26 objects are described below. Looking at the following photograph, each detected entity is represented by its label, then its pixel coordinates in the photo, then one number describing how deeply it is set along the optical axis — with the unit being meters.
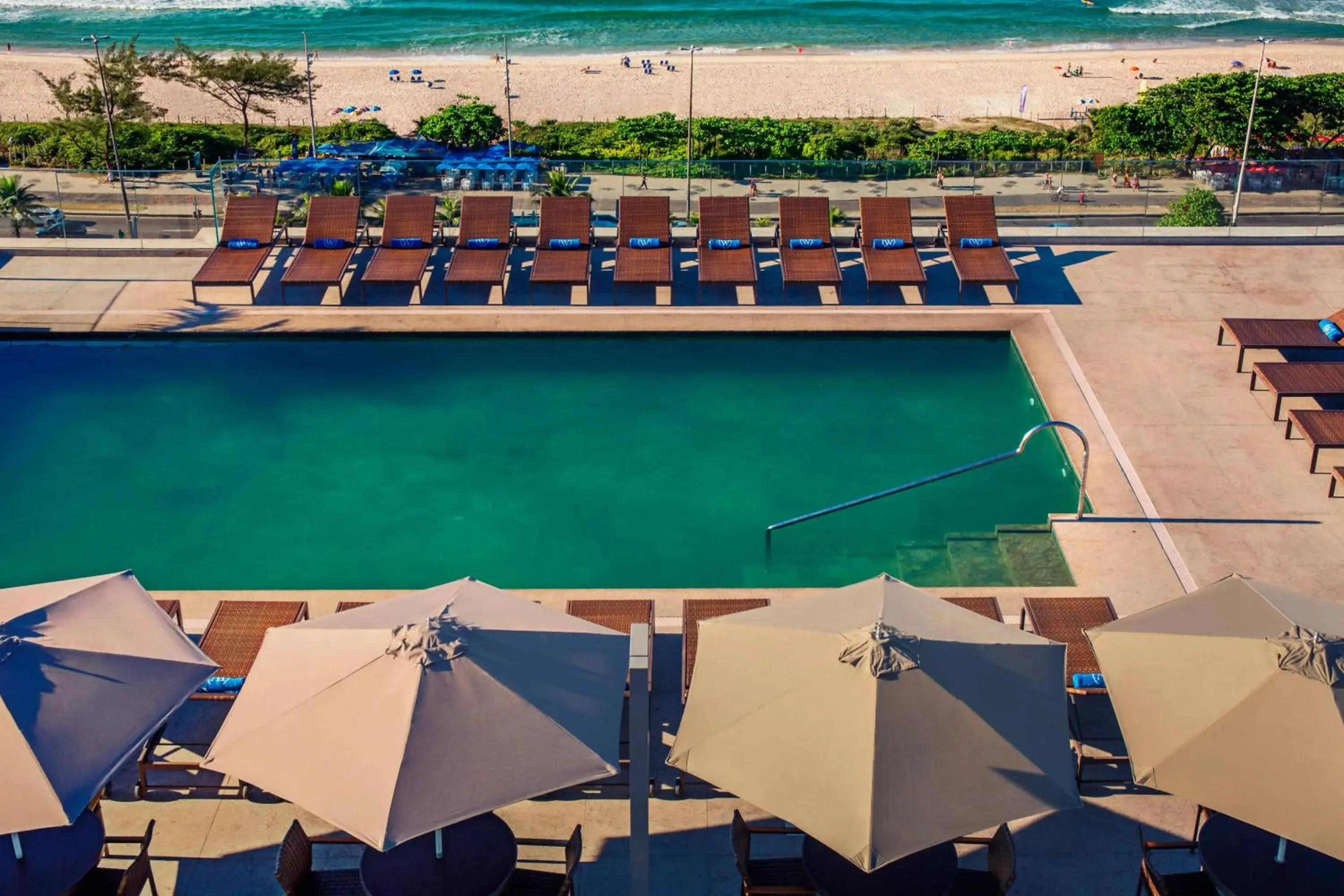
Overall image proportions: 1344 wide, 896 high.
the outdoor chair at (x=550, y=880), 10.16
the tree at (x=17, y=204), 26.20
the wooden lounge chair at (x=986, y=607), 13.84
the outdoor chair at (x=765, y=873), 10.21
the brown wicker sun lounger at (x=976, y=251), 22.09
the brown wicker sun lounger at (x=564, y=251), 21.86
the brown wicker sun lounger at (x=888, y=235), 22.33
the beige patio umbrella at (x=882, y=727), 9.28
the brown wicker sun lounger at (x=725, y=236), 22.06
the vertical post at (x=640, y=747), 9.48
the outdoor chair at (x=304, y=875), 9.99
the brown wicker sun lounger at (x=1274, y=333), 19.47
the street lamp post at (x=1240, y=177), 27.48
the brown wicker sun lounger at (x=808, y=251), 22.12
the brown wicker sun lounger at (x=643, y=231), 22.53
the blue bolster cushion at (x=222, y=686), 12.71
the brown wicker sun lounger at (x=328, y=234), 22.34
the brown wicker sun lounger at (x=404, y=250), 22.03
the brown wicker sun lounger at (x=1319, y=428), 17.11
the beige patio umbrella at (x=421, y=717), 9.30
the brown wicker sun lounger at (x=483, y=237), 21.98
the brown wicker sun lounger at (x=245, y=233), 22.59
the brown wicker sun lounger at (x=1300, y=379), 18.23
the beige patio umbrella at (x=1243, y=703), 9.33
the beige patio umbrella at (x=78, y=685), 9.44
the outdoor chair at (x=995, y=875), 10.06
